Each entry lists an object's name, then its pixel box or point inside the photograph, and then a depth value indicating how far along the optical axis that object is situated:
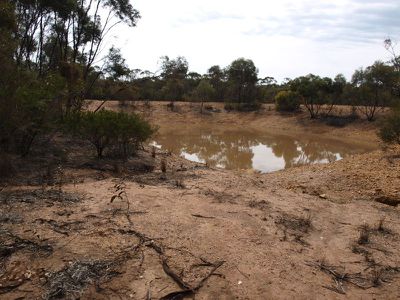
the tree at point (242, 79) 48.53
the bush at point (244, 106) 46.97
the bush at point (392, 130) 19.45
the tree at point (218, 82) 55.44
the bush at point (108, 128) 13.12
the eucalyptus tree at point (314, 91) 40.28
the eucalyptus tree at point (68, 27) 16.73
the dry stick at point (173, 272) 4.62
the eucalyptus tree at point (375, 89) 35.43
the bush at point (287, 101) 42.22
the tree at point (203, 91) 48.03
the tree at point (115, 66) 19.36
